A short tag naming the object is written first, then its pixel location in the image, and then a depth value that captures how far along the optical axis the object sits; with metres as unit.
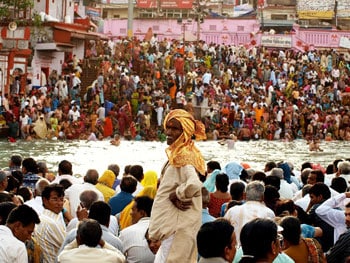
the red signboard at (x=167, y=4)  64.75
